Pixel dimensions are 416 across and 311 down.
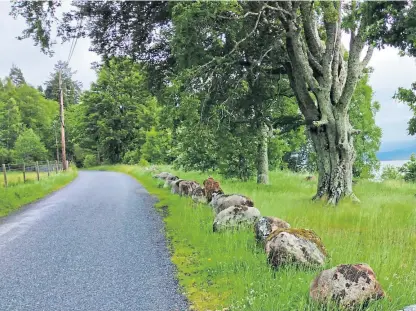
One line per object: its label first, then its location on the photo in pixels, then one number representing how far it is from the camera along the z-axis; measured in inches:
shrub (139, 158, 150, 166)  1426.7
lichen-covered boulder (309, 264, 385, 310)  141.3
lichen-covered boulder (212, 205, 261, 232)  270.1
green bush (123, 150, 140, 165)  1883.6
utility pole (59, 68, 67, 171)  1231.5
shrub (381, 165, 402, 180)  1266.7
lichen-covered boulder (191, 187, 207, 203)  407.8
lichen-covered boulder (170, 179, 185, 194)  531.1
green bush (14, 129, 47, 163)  2144.4
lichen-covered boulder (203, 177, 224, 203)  402.0
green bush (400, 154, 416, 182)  785.4
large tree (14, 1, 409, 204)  418.9
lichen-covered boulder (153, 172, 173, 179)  745.0
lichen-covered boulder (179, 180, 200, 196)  463.2
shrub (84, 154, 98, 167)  2271.2
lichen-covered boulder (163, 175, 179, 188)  630.7
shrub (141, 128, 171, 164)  1521.9
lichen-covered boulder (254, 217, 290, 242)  230.1
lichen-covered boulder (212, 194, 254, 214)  318.7
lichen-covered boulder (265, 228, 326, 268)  184.5
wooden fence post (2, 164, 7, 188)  583.6
